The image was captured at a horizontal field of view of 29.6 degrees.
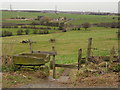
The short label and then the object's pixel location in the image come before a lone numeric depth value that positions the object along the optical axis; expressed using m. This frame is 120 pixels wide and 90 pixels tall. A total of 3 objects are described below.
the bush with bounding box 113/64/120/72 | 9.77
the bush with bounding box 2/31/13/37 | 40.42
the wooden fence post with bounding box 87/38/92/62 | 11.71
